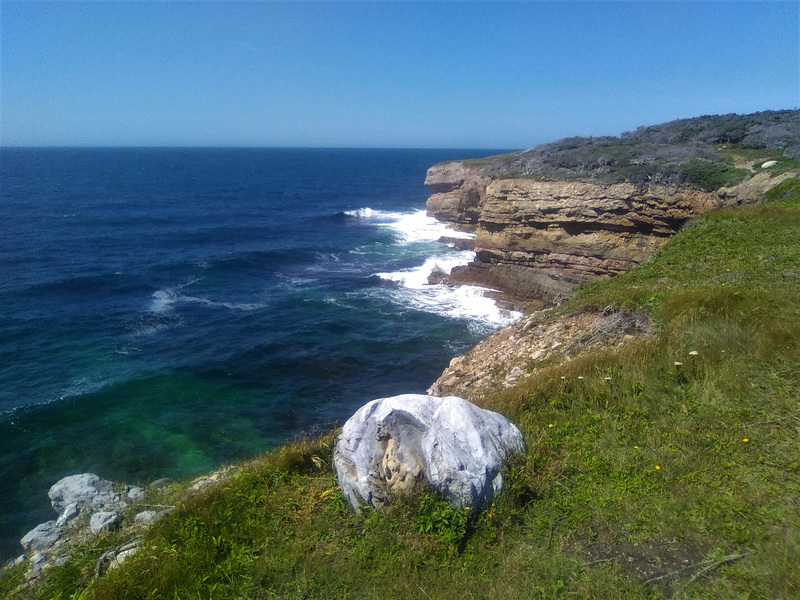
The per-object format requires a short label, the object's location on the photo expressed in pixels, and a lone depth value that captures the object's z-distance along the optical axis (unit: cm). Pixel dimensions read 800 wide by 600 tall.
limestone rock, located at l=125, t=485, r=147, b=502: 717
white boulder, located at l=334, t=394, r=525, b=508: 475
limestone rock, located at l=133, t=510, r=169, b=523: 566
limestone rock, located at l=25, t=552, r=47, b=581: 559
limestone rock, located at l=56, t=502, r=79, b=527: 690
